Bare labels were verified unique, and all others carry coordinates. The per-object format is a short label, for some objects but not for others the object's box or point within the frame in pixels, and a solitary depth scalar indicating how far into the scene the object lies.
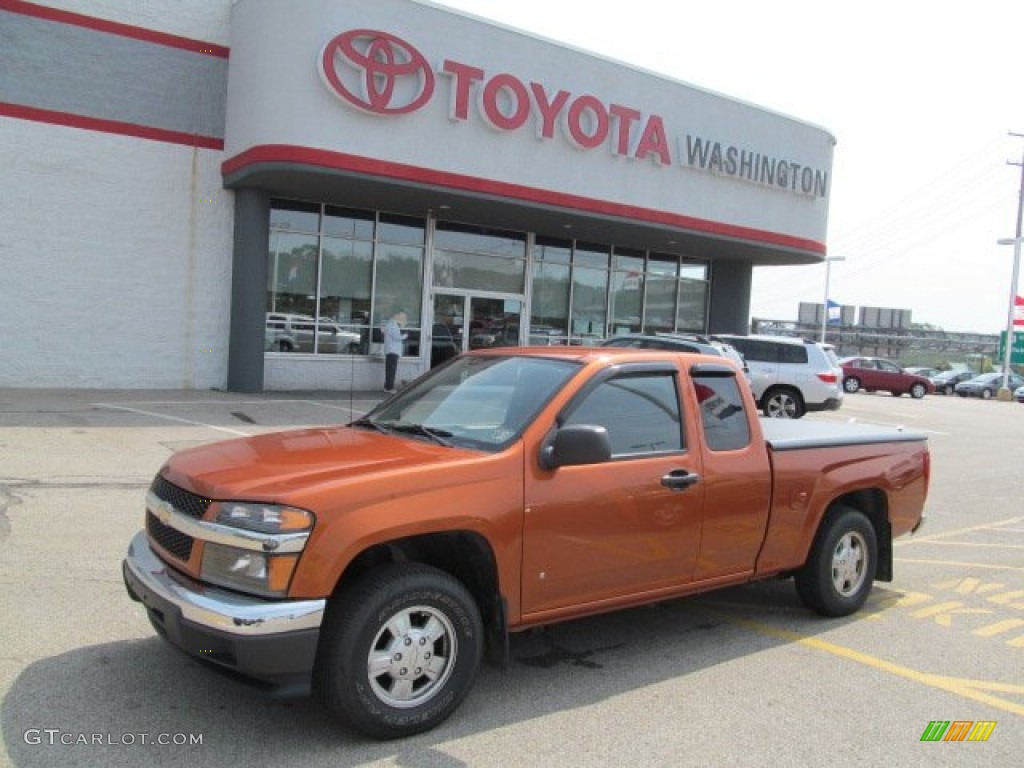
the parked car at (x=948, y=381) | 43.44
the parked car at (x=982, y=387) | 41.16
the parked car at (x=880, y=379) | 34.50
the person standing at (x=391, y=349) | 17.66
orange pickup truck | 3.42
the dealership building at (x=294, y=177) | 14.66
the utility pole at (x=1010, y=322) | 39.47
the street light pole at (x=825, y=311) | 47.77
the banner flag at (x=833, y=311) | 49.28
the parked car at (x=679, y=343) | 16.73
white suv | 18.95
